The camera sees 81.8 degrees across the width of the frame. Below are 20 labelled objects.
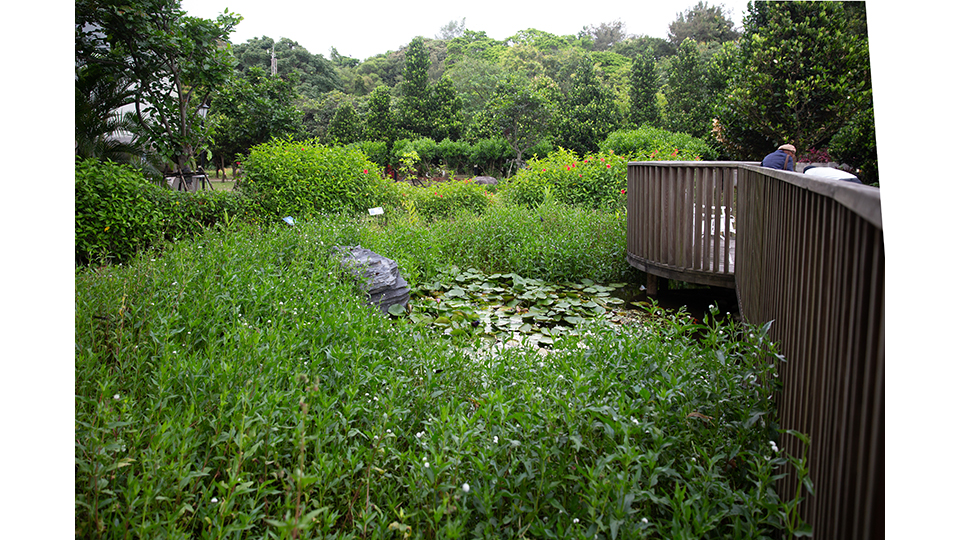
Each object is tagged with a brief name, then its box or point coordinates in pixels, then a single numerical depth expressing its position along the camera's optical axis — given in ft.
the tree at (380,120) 67.05
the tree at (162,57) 17.61
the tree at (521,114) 57.31
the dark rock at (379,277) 13.43
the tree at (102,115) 19.88
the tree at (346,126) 68.39
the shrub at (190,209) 18.85
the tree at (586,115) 56.70
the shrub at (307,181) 23.15
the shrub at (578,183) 29.07
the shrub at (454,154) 60.90
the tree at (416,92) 66.74
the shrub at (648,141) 42.96
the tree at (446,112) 66.39
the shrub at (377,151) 62.34
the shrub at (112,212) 16.75
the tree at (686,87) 54.65
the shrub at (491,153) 59.82
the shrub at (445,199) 28.74
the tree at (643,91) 59.36
